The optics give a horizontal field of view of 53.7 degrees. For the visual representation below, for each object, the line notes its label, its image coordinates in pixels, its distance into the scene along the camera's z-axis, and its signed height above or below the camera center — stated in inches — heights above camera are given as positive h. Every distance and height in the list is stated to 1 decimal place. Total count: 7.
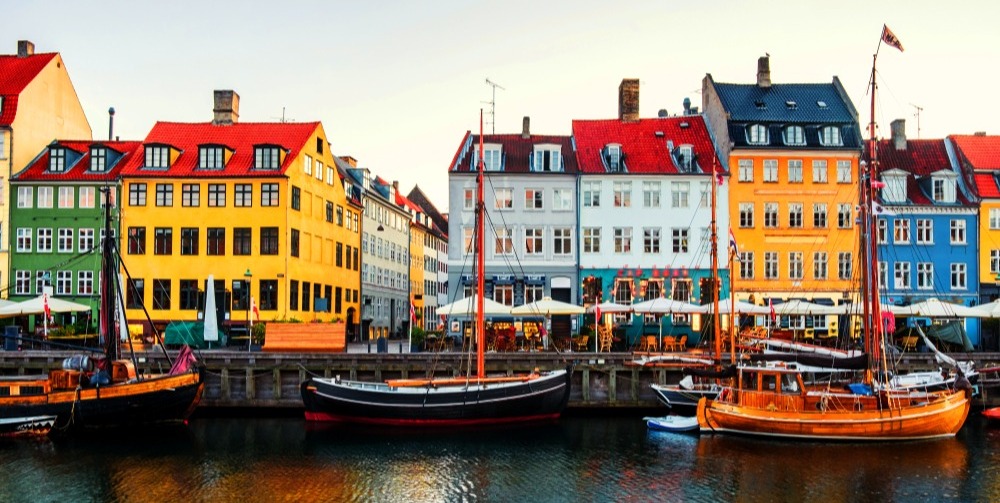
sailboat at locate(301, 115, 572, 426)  1467.8 -144.4
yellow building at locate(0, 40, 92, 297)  2289.6 +469.4
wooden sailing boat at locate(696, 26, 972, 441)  1371.8 -147.3
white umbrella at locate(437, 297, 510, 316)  1761.8 -9.9
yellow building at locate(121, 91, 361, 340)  2194.9 +164.4
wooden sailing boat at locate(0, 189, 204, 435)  1397.6 -133.5
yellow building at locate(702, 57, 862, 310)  2236.7 +229.9
